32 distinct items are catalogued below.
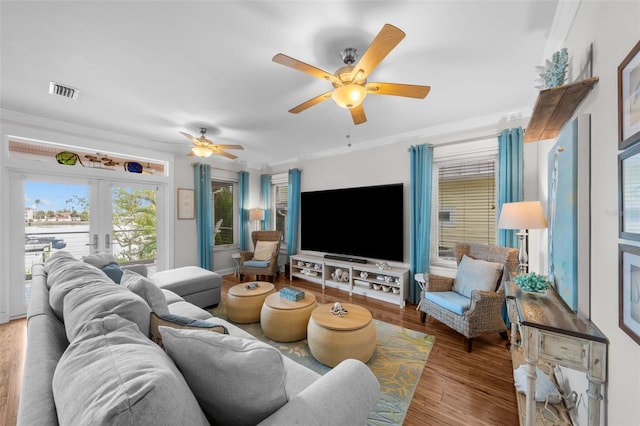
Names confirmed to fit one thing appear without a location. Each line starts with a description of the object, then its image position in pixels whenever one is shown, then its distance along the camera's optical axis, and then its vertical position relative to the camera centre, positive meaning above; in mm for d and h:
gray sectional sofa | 574 -481
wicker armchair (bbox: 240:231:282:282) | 4586 -936
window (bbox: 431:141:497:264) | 3223 +139
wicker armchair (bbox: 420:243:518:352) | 2359 -904
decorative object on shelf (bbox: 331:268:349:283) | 4203 -1073
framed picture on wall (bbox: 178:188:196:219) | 4582 +156
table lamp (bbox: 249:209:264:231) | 5496 -36
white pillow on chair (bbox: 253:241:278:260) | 4957 -755
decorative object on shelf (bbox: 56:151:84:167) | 3398 +757
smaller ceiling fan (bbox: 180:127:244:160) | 3299 +903
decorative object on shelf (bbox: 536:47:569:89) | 1385 +808
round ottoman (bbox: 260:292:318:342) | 2430 -1063
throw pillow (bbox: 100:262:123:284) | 2340 -572
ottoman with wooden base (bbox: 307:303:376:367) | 2035 -1051
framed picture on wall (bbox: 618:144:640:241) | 858 +73
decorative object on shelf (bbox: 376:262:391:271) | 3705 -817
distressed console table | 1103 -623
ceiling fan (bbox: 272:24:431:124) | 1579 +981
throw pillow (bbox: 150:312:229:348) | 1117 -519
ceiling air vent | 2371 +1205
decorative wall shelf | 1250 +624
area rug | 1709 -1328
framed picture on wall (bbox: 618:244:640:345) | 854 -287
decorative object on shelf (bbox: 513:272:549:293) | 1607 -462
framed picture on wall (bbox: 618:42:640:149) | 862 +417
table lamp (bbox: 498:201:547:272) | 2061 -29
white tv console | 3592 -1047
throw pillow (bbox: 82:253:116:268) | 2555 -502
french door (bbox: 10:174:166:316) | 3174 -123
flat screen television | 3775 -155
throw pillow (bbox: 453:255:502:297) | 2561 -677
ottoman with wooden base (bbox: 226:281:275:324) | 2842 -1070
